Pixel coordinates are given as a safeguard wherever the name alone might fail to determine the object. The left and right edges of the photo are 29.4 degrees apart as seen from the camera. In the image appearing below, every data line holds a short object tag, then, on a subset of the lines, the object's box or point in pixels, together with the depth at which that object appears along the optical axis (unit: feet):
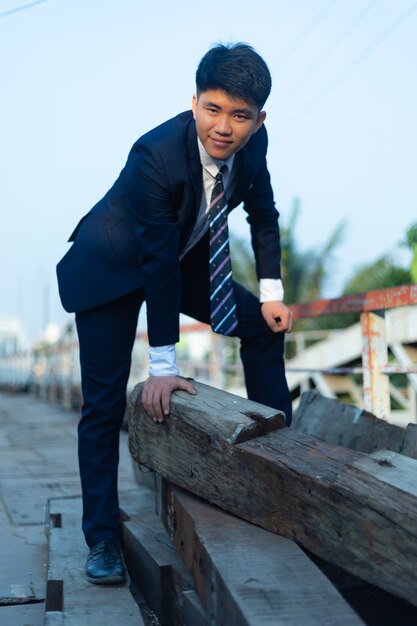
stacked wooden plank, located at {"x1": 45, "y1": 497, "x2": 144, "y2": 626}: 6.03
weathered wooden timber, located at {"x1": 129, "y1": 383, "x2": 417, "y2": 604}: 4.81
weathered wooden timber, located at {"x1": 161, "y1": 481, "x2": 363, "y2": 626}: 4.50
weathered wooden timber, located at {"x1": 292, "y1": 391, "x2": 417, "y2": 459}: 7.43
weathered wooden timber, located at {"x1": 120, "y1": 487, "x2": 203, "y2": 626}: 6.31
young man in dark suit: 7.17
